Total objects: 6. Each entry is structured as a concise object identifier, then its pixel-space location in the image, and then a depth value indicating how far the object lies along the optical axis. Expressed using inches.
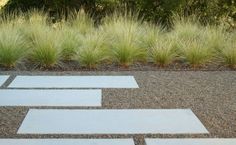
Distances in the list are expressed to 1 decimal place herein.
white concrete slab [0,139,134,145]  147.0
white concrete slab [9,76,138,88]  223.2
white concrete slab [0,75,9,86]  231.3
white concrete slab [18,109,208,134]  160.1
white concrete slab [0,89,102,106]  191.9
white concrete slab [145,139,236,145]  149.1
